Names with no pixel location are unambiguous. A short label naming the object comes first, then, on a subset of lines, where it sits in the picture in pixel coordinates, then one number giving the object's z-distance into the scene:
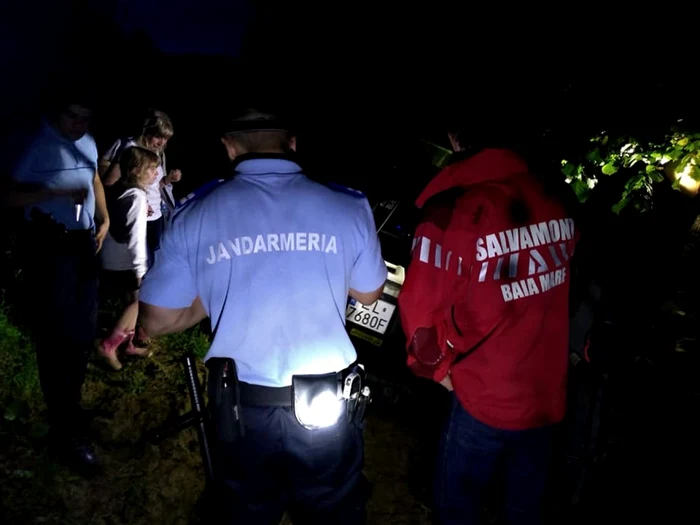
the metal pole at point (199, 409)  2.79
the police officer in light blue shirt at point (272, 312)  1.97
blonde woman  4.29
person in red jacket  2.16
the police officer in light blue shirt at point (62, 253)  3.04
